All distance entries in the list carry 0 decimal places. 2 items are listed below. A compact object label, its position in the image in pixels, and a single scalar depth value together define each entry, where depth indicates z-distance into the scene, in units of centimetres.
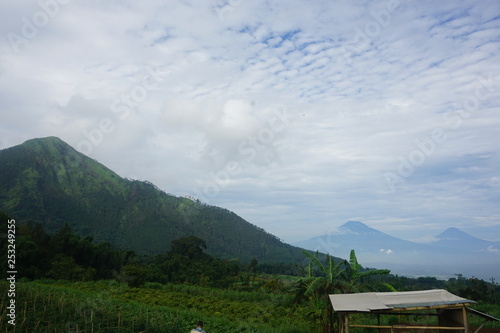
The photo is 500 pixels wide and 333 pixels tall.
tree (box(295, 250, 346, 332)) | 1078
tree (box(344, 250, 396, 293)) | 1118
